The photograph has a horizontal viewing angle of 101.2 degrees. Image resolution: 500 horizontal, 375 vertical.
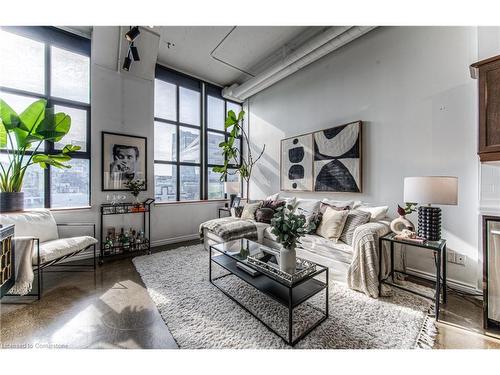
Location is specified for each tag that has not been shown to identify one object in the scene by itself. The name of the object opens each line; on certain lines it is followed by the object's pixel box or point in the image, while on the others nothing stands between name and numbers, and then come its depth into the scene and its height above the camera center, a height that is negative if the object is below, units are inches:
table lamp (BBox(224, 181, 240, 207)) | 171.5 -0.6
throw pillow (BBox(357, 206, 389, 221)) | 100.3 -12.7
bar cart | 127.6 -33.4
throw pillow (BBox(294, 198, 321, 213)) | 125.9 -11.2
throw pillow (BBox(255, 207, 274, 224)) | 134.9 -18.3
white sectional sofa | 89.3 -30.0
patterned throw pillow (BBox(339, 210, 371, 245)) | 97.7 -17.1
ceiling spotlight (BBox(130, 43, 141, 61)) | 110.1 +73.1
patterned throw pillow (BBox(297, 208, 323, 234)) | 110.8 -16.8
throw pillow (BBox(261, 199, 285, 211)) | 137.9 -11.4
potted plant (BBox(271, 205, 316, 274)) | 67.8 -15.7
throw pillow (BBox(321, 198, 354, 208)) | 117.8 -9.3
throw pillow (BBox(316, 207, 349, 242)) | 100.6 -18.6
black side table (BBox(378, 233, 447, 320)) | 67.1 -24.9
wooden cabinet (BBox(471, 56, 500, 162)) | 58.4 +22.7
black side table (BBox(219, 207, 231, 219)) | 175.1 -18.7
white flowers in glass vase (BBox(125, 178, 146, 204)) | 138.8 +0.6
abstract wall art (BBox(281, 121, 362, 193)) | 120.8 +18.0
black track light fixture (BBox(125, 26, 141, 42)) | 101.0 +76.1
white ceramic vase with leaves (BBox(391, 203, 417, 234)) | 83.5 -15.0
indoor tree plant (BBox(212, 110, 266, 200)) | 166.2 +28.1
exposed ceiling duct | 108.7 +82.6
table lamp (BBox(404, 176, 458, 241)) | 72.7 -3.3
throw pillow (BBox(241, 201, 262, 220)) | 142.7 -16.6
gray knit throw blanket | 119.6 -24.8
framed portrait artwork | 134.0 +19.1
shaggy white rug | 57.2 -42.9
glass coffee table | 60.6 -31.5
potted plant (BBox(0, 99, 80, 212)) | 95.7 +23.7
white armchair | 76.0 -25.1
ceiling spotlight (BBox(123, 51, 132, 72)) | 117.0 +71.5
